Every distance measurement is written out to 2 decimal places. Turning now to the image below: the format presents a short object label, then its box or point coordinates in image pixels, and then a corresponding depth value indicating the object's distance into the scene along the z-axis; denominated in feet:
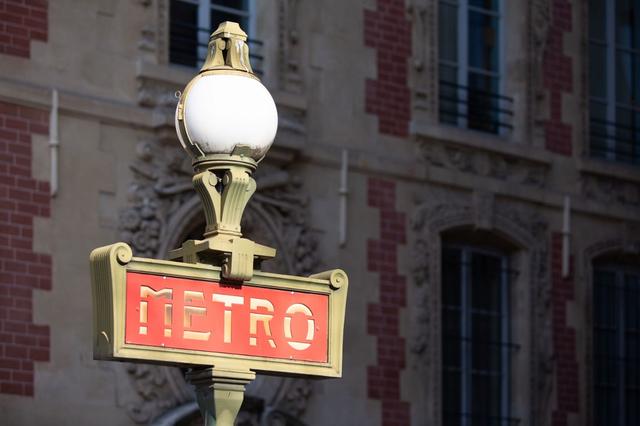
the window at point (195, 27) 63.86
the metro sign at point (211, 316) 23.96
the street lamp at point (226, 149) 24.67
